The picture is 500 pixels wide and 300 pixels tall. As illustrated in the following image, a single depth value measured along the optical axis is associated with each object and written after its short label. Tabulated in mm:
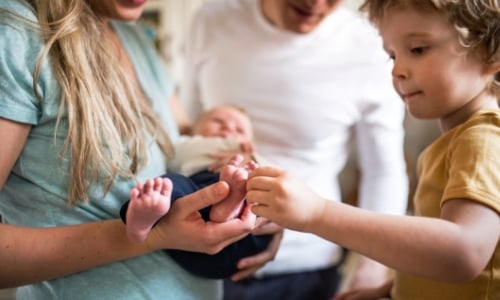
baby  740
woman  812
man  1336
